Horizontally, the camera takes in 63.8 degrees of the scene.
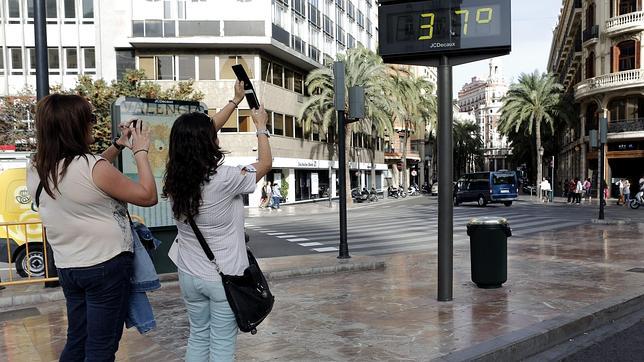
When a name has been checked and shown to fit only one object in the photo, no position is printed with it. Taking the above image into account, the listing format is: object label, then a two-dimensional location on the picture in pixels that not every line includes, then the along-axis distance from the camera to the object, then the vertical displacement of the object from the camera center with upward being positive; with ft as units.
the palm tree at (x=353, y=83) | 111.24 +17.20
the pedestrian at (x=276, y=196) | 104.22 -5.56
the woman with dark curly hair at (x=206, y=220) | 9.46 -0.95
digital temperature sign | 19.29 +5.27
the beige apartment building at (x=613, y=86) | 120.67 +18.73
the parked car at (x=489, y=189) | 98.02 -4.51
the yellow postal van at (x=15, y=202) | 29.35 -1.74
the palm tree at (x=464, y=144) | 273.33 +12.30
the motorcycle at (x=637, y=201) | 88.74 -6.50
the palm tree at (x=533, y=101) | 135.64 +17.08
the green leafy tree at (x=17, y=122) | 86.33 +8.42
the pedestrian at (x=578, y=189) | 102.94 -4.97
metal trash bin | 23.20 -3.90
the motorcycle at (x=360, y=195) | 124.75 -6.80
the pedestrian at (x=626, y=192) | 97.80 -5.42
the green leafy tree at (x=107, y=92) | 77.36 +12.20
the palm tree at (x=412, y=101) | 129.18 +17.77
